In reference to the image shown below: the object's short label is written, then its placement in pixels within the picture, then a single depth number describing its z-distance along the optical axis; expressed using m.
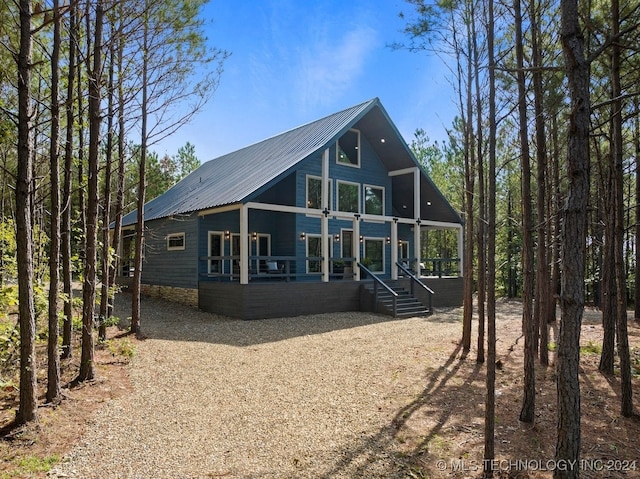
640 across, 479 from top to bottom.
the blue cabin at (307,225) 13.00
